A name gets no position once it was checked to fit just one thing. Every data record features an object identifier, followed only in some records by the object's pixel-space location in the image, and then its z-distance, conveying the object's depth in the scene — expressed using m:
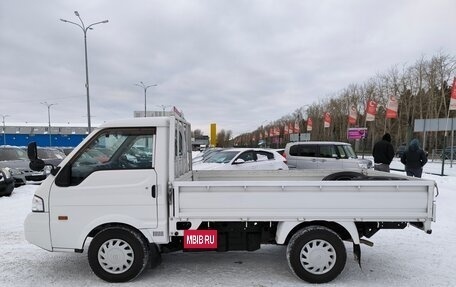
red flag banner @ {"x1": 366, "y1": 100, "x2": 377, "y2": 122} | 31.43
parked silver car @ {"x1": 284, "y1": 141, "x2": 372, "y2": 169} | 14.66
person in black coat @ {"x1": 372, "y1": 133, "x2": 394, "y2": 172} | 11.21
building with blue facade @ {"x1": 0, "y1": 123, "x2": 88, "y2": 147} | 75.47
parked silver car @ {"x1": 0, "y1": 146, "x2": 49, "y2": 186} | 14.02
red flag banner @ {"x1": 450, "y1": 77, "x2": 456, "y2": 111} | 17.40
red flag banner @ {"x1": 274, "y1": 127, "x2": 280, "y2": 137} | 74.62
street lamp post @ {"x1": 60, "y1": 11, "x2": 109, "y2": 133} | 25.08
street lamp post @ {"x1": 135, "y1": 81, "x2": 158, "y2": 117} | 44.12
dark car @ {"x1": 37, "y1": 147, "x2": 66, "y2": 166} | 16.97
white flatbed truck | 4.51
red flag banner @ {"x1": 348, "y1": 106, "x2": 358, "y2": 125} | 36.02
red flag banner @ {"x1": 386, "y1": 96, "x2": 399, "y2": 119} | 23.98
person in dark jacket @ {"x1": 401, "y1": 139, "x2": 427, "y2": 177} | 11.54
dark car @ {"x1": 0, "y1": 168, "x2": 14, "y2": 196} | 11.16
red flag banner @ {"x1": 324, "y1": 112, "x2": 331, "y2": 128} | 42.99
